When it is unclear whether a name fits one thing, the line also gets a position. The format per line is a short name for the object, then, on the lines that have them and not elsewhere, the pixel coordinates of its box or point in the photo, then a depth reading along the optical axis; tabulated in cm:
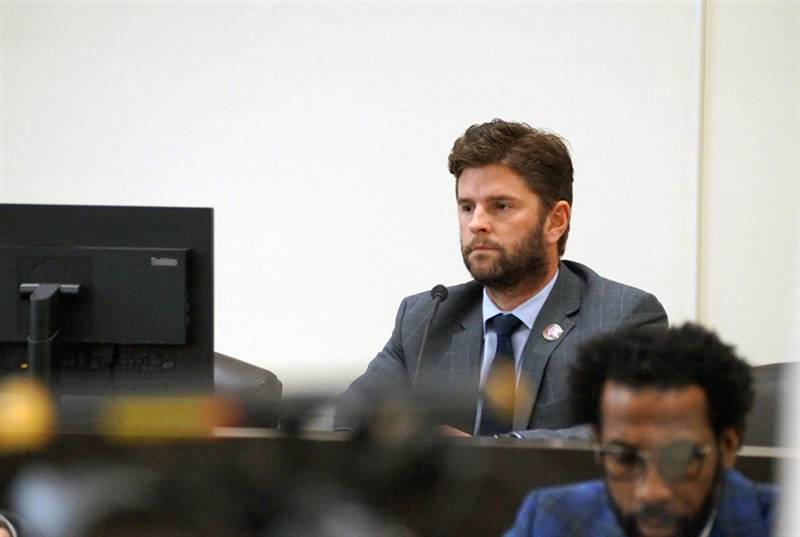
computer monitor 696
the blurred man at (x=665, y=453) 563
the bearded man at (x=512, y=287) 721
